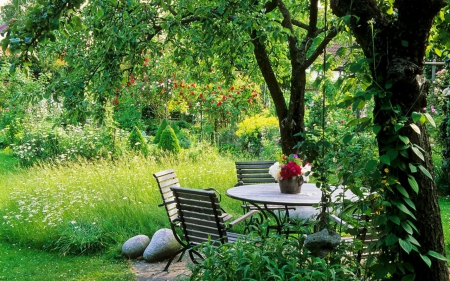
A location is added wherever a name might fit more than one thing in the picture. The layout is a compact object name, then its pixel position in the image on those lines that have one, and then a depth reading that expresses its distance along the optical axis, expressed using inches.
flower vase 203.3
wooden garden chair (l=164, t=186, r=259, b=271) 175.6
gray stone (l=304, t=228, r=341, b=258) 114.8
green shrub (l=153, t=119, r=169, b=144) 494.9
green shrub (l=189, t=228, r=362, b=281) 111.0
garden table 185.5
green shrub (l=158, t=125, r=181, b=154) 446.6
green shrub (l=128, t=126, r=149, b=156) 445.1
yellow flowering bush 474.9
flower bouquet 202.2
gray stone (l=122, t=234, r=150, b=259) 227.0
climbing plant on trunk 96.0
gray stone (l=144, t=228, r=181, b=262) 221.9
